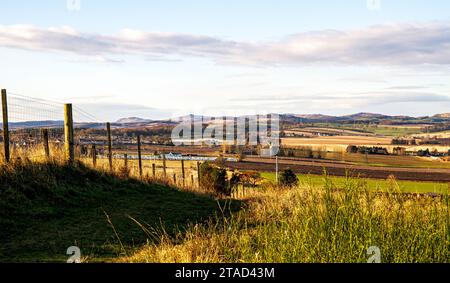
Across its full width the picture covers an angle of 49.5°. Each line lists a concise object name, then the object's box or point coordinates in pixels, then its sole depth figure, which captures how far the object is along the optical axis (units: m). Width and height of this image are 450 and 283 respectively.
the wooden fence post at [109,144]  19.62
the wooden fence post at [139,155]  21.01
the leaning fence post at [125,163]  19.48
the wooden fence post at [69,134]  16.59
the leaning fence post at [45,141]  15.97
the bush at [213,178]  27.89
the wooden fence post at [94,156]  18.17
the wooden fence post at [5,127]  13.98
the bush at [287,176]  37.74
